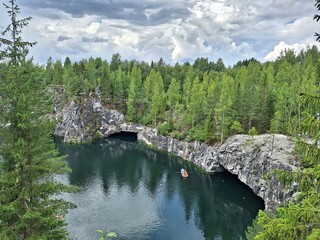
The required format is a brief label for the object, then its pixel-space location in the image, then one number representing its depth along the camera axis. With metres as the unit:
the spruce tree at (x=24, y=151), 14.89
